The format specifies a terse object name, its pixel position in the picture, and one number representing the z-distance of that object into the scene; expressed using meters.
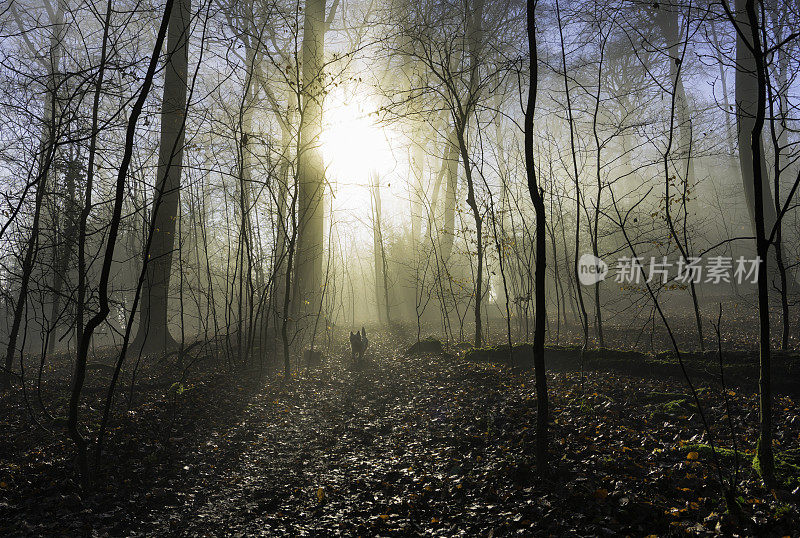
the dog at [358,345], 9.53
